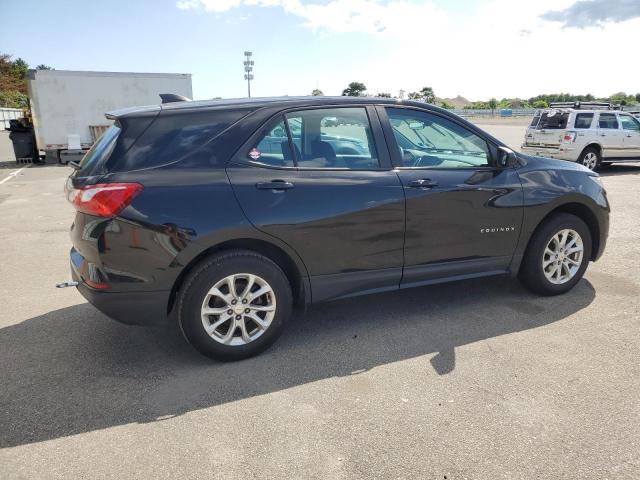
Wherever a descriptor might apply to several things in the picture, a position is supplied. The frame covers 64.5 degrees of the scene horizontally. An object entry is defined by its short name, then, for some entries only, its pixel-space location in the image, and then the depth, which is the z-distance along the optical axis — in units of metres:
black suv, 3.12
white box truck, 15.88
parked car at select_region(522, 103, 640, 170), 13.38
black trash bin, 16.77
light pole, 27.92
